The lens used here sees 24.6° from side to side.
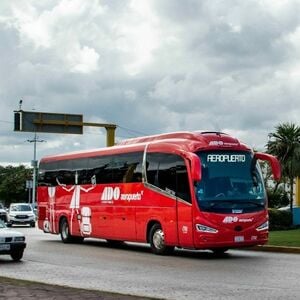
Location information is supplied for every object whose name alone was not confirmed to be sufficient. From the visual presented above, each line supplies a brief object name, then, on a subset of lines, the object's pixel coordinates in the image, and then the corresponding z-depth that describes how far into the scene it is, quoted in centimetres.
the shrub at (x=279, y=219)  3563
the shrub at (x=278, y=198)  5800
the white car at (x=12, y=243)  1806
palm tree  4397
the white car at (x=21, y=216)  4525
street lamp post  8773
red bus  1897
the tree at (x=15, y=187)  13200
